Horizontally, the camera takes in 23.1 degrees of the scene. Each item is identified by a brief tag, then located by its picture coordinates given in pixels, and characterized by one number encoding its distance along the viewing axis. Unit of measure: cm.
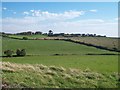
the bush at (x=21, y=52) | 4733
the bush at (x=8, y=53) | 4717
